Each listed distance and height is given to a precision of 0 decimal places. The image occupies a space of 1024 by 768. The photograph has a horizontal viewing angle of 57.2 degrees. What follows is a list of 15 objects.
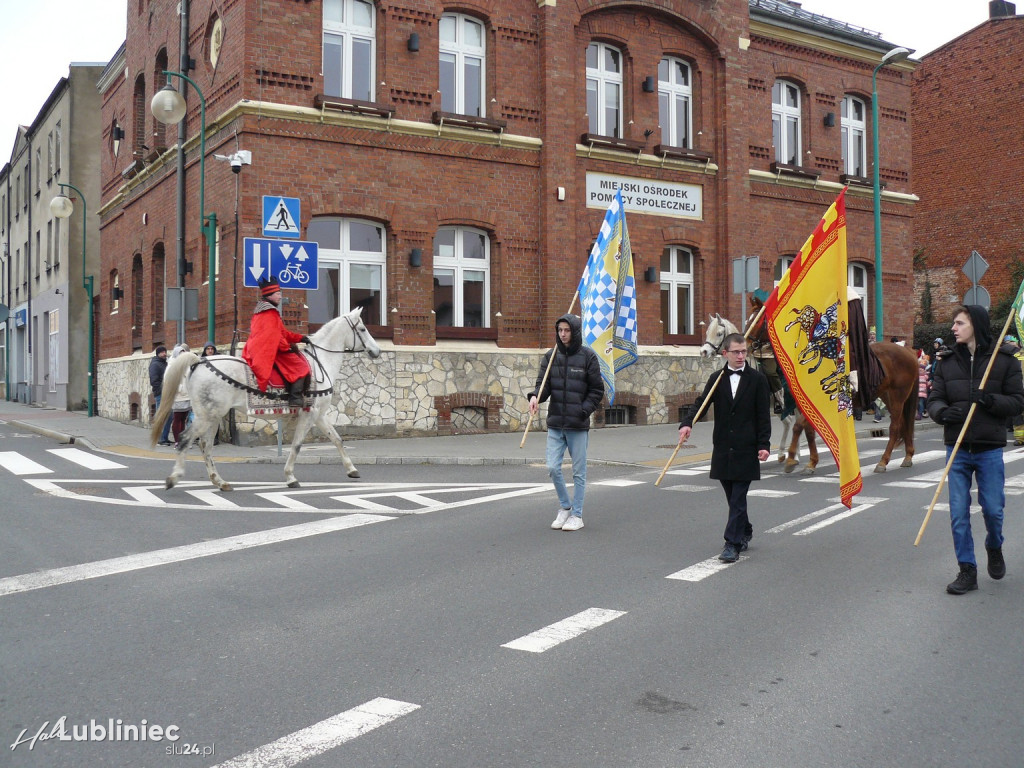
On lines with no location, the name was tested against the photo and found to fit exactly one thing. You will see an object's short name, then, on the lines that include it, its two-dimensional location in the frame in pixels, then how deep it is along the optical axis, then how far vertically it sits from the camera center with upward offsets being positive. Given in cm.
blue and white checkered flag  1443 +167
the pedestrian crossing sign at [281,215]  1507 +305
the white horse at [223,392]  1144 +16
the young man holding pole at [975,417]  637 -13
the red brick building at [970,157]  3613 +967
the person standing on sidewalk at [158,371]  1816 +66
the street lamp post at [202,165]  1538 +453
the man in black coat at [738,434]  746 -27
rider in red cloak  1152 +70
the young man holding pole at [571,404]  896 -2
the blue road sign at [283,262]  1488 +228
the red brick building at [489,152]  1786 +543
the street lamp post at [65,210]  2600 +548
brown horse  1369 +16
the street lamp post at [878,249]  2311 +369
